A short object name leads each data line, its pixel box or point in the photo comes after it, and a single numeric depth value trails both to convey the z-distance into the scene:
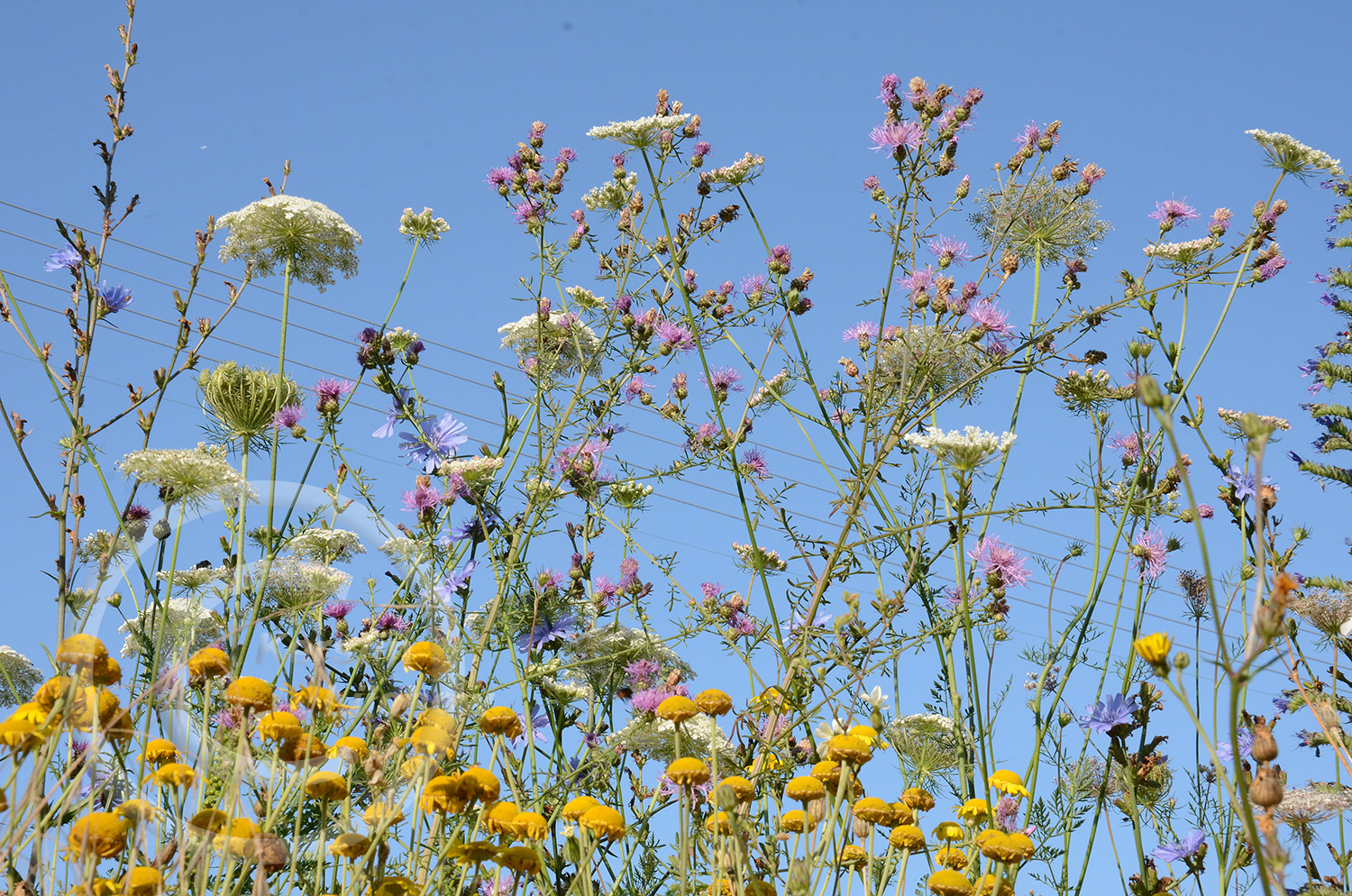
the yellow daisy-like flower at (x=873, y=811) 1.79
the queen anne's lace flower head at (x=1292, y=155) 2.09
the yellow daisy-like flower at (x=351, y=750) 1.66
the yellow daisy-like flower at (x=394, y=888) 1.61
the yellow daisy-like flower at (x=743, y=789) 1.80
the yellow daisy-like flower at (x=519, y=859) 1.67
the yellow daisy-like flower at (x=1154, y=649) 1.23
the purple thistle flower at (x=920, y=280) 2.03
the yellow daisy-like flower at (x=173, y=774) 1.75
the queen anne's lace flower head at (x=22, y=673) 2.27
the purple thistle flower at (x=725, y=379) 2.12
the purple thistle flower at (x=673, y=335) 2.08
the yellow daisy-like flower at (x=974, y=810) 1.82
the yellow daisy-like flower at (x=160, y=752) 1.78
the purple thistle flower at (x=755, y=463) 2.10
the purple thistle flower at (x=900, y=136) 2.03
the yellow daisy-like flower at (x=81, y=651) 1.44
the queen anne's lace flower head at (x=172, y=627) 1.95
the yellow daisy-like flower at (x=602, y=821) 1.77
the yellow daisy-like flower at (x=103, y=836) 1.57
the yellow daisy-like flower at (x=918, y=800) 1.82
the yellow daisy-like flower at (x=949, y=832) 1.83
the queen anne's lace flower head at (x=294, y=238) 2.07
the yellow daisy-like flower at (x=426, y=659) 1.76
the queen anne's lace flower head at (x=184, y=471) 1.97
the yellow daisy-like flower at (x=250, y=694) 1.66
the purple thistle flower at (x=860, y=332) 2.09
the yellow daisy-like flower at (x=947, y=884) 1.76
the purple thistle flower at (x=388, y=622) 2.04
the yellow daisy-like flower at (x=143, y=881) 1.52
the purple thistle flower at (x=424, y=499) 2.04
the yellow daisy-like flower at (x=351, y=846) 1.60
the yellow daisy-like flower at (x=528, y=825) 1.76
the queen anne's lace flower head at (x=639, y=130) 2.08
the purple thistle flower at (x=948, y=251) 2.05
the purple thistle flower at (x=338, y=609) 2.07
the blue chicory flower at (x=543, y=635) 2.03
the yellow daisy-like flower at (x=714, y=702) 1.81
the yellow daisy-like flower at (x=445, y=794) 1.71
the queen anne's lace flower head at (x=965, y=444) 1.88
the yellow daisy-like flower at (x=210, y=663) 1.77
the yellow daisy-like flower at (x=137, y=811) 1.52
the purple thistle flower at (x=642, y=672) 2.03
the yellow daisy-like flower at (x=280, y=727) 1.66
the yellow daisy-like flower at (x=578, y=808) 1.80
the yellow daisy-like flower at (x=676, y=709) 1.79
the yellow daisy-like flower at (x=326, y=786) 1.64
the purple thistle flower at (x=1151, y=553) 2.02
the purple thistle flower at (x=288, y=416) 2.07
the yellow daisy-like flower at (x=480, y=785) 1.73
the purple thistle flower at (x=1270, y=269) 2.04
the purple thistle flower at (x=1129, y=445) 2.04
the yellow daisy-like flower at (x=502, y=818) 1.76
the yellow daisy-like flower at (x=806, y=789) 1.78
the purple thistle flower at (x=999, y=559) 2.00
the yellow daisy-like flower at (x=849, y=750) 1.78
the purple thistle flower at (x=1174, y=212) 2.11
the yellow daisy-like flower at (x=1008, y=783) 1.84
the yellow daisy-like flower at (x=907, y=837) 1.79
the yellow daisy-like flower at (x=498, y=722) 1.80
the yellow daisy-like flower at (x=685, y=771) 1.78
